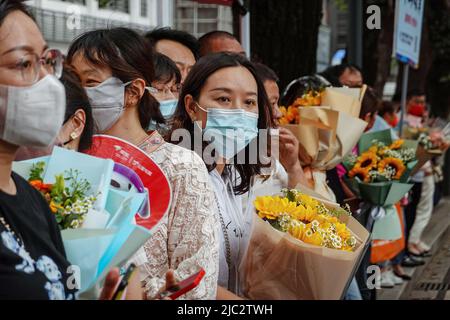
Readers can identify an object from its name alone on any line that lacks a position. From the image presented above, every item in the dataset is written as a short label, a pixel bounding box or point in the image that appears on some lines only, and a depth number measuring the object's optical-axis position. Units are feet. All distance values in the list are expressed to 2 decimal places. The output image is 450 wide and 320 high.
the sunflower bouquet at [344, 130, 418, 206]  19.63
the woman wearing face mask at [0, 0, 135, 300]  6.77
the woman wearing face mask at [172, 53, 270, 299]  11.01
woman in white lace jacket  9.07
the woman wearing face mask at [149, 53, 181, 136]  13.09
